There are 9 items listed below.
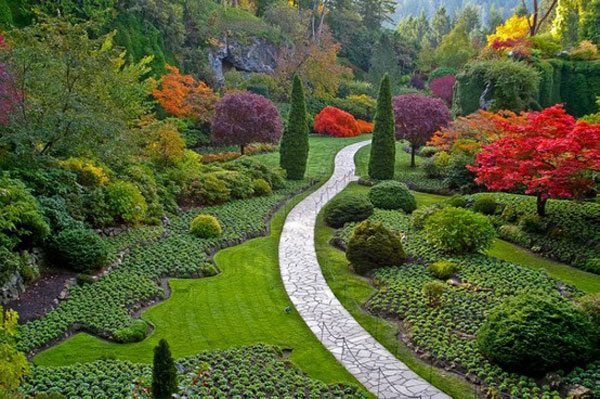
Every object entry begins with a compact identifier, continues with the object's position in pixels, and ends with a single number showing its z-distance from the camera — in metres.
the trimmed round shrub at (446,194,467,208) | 21.78
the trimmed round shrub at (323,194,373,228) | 21.11
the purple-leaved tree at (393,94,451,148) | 30.50
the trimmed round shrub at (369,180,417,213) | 22.75
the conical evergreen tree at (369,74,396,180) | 28.12
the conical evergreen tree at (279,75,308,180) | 28.02
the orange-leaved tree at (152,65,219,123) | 36.03
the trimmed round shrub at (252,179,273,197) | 25.48
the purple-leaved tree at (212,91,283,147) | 30.22
